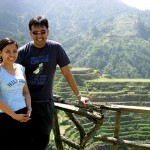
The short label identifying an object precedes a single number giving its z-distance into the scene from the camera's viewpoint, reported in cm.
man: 262
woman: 233
